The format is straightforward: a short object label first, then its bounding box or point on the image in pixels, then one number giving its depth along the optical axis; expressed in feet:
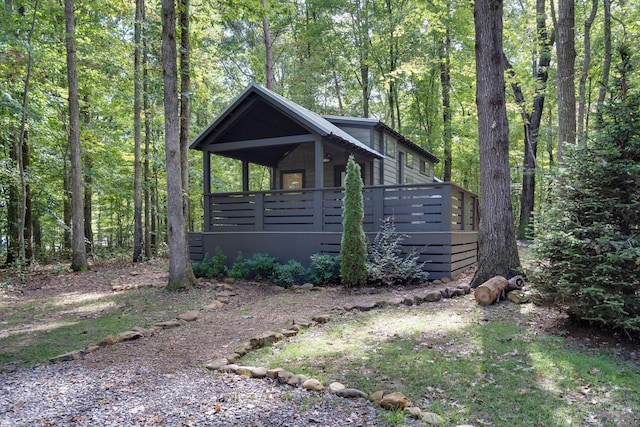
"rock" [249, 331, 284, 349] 15.34
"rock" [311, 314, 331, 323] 18.79
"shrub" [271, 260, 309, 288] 29.01
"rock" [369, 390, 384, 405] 10.40
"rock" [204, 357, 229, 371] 13.10
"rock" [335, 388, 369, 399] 10.77
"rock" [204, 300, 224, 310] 22.92
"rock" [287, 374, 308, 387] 11.62
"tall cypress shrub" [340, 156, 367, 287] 26.35
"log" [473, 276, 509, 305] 19.66
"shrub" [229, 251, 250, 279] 31.60
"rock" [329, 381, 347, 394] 11.03
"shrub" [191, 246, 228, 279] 32.81
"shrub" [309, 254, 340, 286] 28.53
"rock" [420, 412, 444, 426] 9.40
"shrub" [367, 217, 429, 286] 26.73
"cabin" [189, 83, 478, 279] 28.35
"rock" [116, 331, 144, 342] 16.56
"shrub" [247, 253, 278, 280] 30.83
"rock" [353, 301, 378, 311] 20.73
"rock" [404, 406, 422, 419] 9.67
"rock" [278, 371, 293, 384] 11.87
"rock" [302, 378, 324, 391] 11.23
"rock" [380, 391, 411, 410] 10.01
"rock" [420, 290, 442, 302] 21.81
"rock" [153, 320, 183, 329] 18.60
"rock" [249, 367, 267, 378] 12.32
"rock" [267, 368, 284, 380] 12.20
